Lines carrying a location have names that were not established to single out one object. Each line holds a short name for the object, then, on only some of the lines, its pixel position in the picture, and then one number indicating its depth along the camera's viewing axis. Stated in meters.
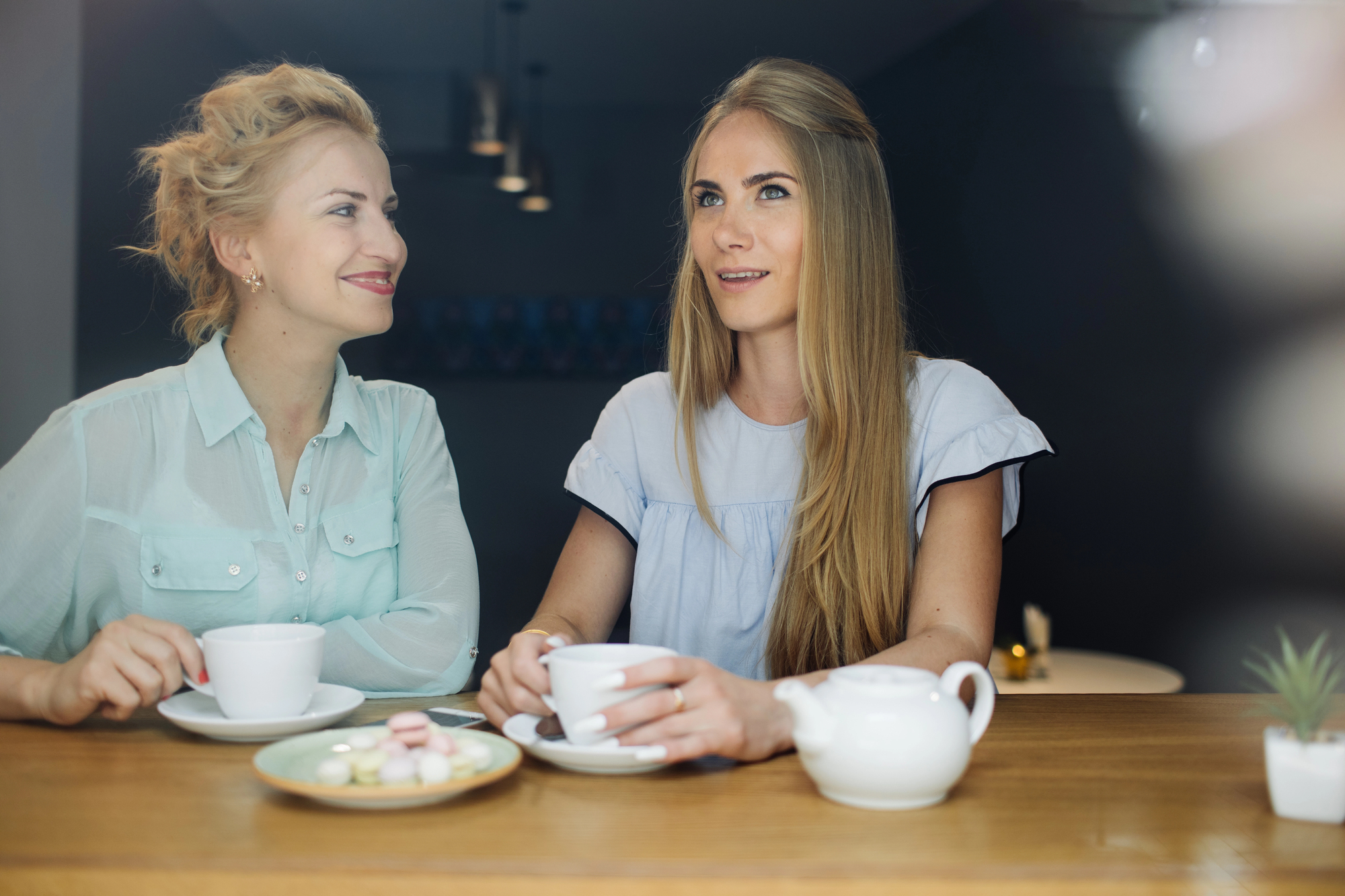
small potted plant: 0.83
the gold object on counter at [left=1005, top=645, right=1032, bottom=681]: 3.06
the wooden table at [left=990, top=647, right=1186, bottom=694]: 2.95
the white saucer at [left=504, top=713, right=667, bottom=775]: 0.91
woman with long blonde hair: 1.51
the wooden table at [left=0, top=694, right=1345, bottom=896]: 0.72
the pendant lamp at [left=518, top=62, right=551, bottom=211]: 3.80
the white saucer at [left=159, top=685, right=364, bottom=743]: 1.01
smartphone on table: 1.13
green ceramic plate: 0.81
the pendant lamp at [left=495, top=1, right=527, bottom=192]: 3.74
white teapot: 0.82
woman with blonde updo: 1.41
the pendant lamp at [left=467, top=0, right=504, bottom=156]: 3.52
